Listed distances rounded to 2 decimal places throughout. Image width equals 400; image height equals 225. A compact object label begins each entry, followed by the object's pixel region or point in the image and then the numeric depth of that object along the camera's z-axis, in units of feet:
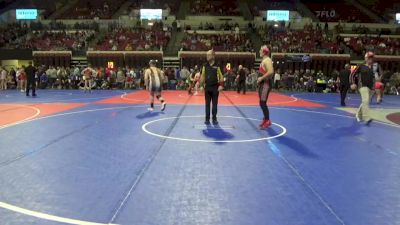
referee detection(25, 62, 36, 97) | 57.36
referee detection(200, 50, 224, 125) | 30.19
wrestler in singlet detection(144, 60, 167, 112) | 39.93
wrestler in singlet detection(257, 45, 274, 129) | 27.96
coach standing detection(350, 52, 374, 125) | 32.78
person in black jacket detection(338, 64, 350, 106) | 49.08
